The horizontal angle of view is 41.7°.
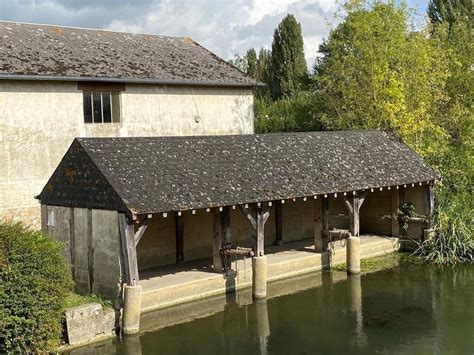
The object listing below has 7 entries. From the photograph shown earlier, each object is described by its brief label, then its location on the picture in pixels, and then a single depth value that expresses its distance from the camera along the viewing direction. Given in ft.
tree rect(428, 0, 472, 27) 140.74
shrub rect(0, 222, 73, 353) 39.60
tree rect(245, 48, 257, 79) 208.38
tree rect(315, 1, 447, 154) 90.53
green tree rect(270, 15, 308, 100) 177.88
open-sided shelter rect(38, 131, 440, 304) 48.60
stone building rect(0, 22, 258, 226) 68.80
